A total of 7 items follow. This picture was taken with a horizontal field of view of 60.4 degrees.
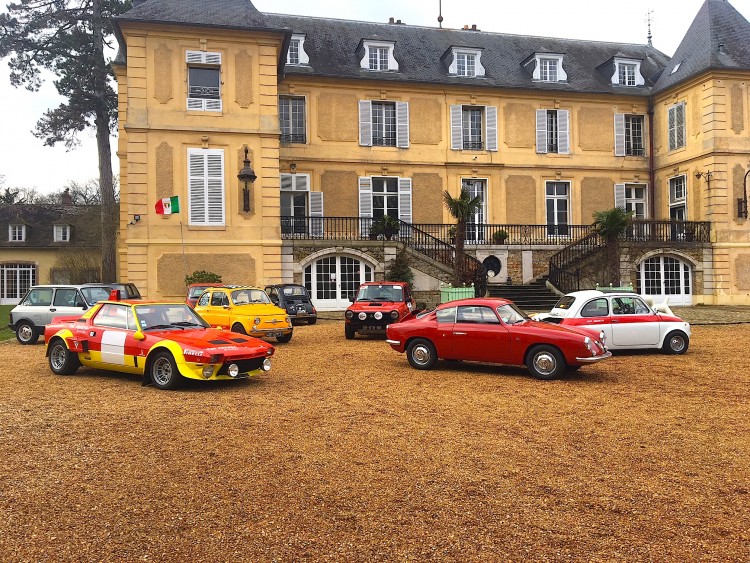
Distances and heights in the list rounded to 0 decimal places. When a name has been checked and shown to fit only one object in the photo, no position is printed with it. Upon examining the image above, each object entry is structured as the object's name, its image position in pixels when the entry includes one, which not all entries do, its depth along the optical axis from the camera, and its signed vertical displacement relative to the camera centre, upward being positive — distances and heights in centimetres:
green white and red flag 2169 +292
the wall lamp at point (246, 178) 2203 +390
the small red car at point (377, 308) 1603 -47
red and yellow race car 915 -80
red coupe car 1005 -85
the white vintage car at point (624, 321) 1304 -72
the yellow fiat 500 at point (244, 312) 1473 -49
